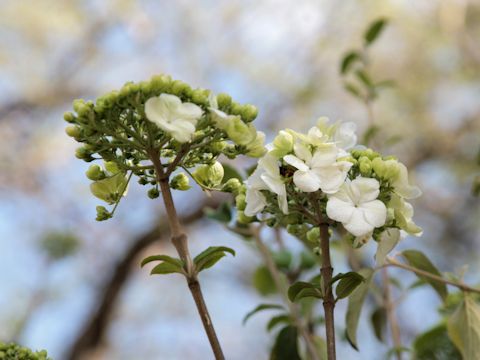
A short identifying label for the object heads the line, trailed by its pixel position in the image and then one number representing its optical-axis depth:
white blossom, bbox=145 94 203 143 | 0.60
